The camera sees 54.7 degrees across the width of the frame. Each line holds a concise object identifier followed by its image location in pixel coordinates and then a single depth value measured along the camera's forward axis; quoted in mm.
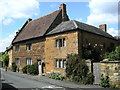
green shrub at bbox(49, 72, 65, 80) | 14301
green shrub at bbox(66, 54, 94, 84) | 11947
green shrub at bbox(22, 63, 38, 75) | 17917
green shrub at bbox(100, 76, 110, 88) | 10725
